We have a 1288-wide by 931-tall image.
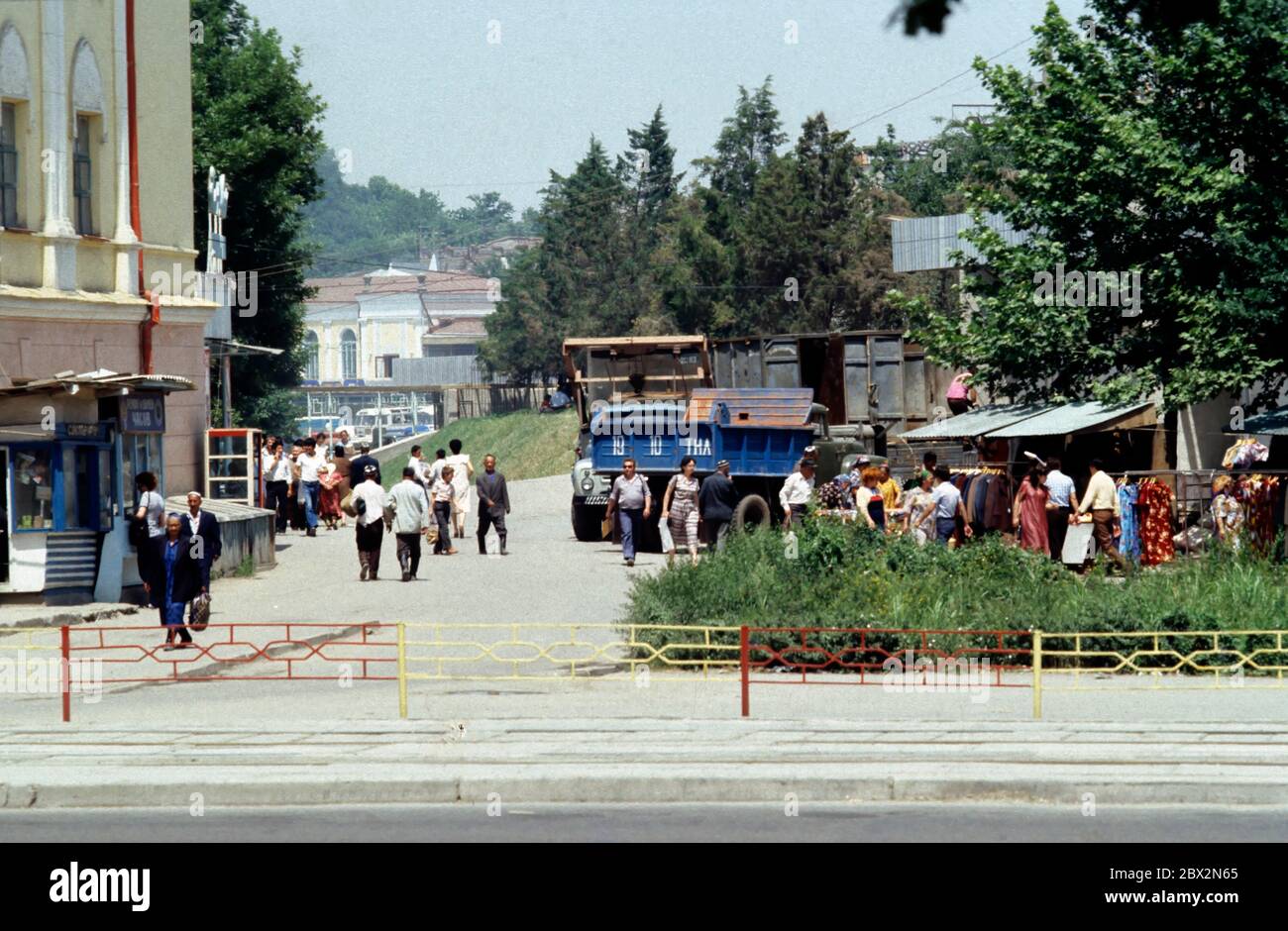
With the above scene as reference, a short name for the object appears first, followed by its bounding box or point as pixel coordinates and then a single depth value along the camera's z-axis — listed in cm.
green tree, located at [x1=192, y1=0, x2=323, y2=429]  5312
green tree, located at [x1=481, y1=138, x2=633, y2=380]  9231
